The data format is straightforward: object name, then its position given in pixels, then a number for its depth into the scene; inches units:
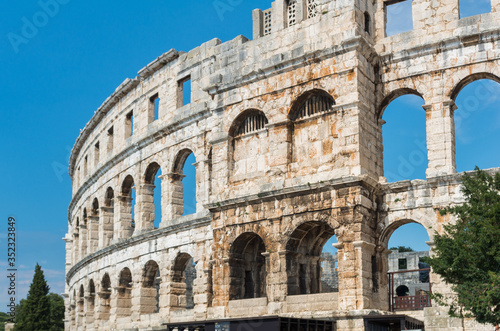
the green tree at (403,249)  2875.0
